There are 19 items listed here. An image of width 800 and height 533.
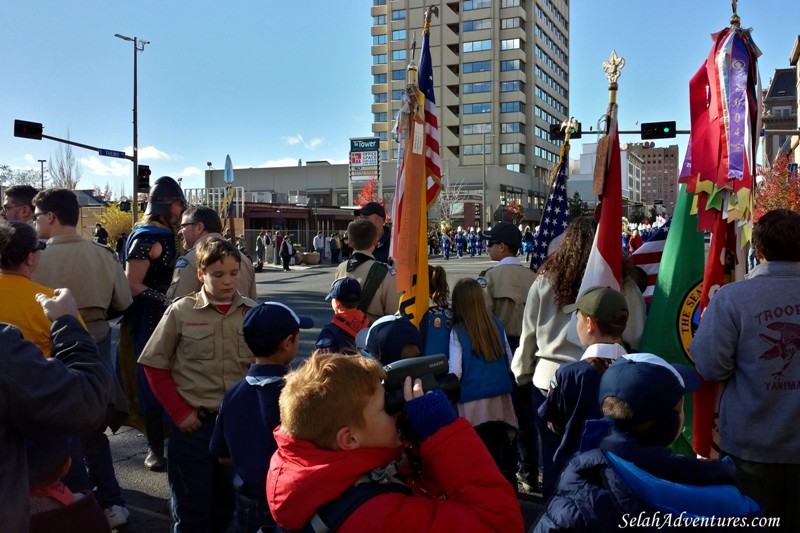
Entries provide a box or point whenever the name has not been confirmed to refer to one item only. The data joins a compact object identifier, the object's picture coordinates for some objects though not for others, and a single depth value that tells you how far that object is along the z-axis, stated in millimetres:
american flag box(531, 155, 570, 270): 5609
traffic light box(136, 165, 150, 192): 28031
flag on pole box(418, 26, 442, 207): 5387
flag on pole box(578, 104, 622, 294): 3766
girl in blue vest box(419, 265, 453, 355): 4195
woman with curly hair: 3832
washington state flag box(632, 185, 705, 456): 3645
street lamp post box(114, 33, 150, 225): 29484
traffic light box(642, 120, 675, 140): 22134
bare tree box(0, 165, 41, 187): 73125
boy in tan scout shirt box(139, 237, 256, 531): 3453
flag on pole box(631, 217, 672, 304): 4734
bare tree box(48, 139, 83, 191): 67562
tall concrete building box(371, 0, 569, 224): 84438
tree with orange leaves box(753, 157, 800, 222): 19655
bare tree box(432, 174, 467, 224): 67500
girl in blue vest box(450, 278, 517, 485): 4141
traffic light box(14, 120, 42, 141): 23234
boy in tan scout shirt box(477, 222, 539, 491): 5020
